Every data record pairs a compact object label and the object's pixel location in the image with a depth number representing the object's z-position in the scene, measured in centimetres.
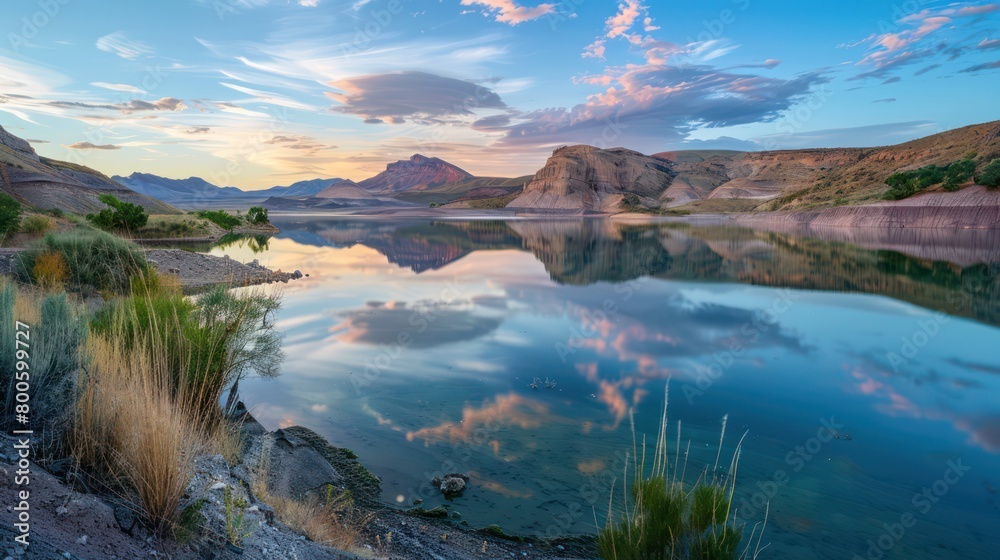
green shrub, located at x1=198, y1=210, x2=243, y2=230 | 5369
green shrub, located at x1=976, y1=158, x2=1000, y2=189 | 4091
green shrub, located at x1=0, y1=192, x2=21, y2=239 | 2084
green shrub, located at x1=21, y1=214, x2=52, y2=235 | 2309
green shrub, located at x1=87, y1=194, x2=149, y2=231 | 3192
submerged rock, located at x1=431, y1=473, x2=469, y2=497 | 643
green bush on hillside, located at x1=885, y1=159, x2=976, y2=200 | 4619
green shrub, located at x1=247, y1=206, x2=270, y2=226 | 6193
